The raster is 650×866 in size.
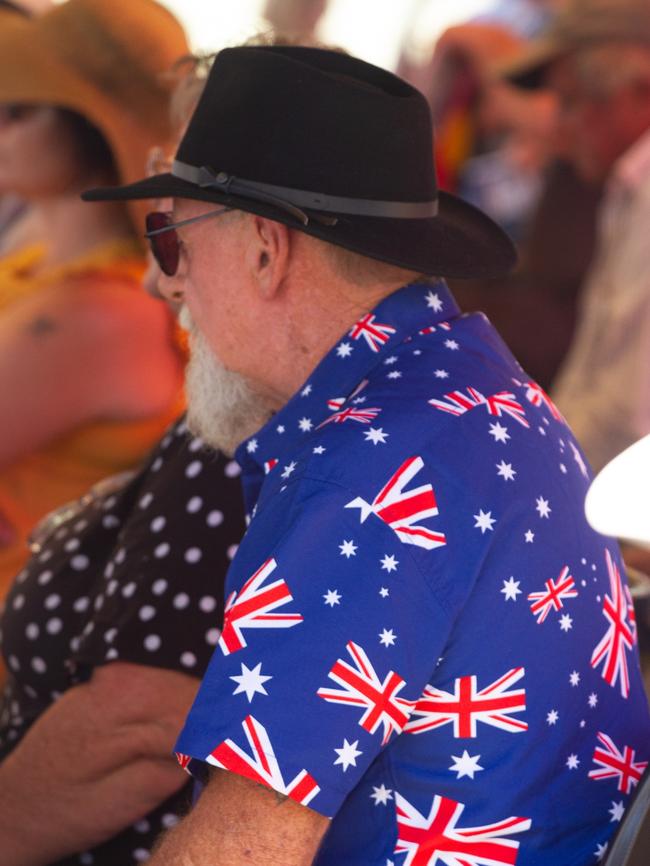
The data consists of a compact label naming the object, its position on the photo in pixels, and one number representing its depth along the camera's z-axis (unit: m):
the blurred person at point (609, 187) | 5.65
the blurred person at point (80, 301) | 4.25
